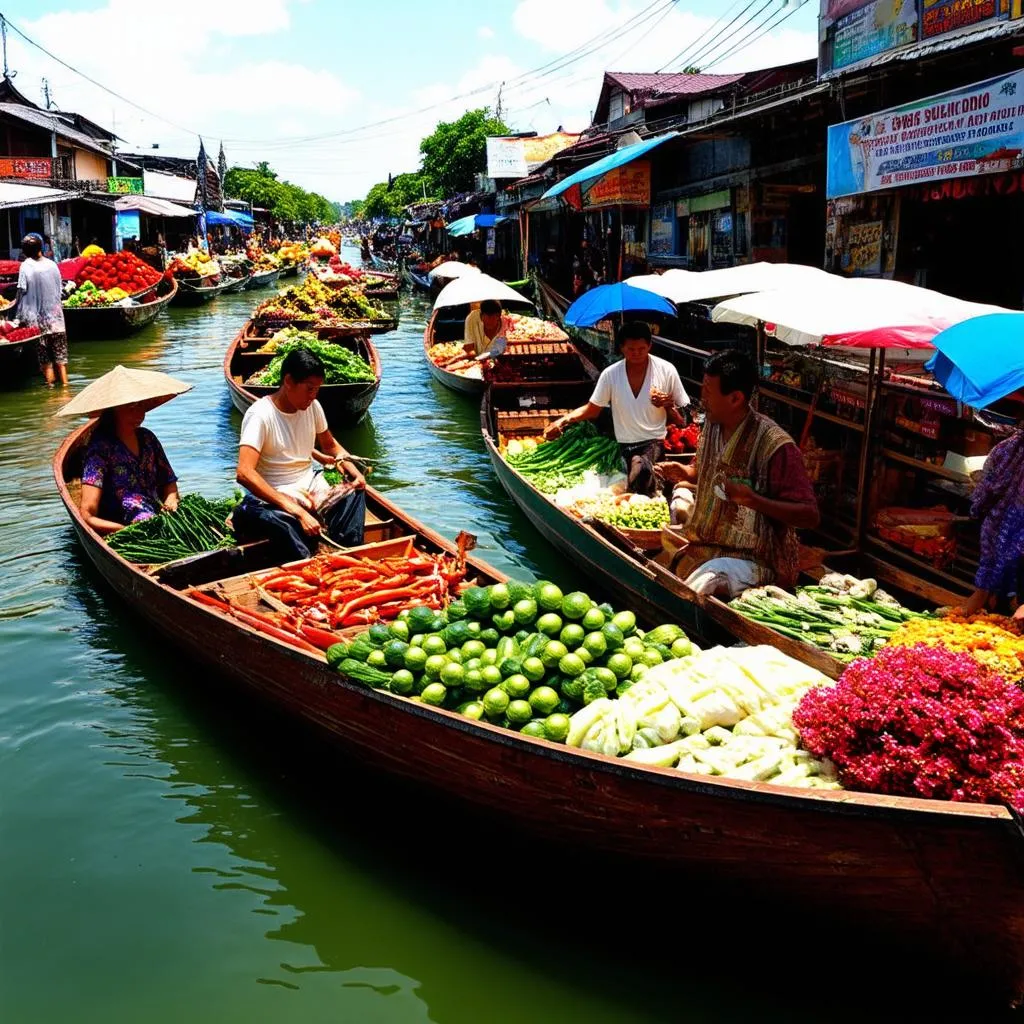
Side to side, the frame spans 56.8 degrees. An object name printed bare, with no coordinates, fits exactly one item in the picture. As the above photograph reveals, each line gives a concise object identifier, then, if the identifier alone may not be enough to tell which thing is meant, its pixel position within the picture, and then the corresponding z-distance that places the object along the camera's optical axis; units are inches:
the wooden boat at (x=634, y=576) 190.2
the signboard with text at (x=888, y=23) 339.3
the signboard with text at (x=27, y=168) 1201.4
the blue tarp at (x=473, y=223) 1298.6
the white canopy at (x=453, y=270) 637.9
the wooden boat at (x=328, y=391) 482.3
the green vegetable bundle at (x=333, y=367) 503.4
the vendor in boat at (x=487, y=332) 490.0
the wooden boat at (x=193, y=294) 1222.3
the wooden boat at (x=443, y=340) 581.0
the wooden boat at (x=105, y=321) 861.2
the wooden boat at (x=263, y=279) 1621.6
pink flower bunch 118.3
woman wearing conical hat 257.1
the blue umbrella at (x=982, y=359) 156.2
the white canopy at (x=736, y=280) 275.9
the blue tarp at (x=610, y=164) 520.6
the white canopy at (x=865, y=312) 205.8
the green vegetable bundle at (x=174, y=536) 245.6
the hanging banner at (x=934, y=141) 289.4
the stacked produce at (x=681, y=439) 320.8
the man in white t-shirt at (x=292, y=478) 239.6
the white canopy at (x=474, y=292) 536.4
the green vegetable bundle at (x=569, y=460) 324.9
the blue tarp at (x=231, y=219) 1886.1
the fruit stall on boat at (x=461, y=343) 498.3
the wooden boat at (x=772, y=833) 114.1
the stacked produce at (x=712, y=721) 135.9
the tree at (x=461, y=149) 1850.4
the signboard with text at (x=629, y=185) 602.5
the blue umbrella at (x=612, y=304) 357.4
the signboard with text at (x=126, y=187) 1342.3
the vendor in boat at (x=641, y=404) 298.7
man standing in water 601.0
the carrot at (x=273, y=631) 190.5
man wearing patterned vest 193.9
